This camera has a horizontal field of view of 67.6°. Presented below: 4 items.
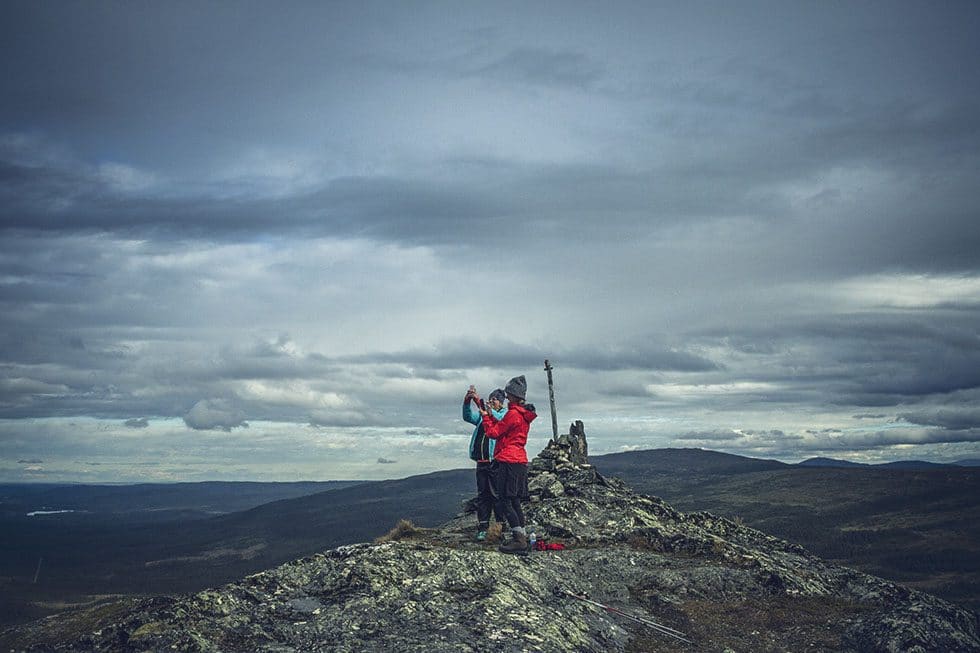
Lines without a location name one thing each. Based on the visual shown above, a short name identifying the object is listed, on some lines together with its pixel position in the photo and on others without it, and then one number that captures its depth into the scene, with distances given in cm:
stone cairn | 2795
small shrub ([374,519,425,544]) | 2330
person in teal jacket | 2052
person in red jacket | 1944
